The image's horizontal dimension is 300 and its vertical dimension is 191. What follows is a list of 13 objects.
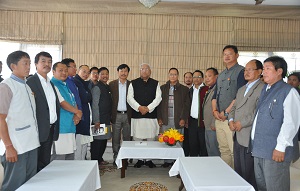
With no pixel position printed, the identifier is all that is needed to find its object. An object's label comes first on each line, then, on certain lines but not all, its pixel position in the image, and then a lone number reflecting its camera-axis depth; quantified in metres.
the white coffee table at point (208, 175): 2.11
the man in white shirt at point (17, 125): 2.28
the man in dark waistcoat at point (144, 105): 4.71
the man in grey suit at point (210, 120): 4.18
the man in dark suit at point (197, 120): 4.65
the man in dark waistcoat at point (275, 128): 2.25
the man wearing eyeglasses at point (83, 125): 3.96
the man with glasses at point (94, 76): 4.87
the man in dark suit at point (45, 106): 2.85
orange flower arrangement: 4.00
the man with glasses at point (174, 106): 4.84
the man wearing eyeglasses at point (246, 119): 2.95
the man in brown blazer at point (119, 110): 4.88
